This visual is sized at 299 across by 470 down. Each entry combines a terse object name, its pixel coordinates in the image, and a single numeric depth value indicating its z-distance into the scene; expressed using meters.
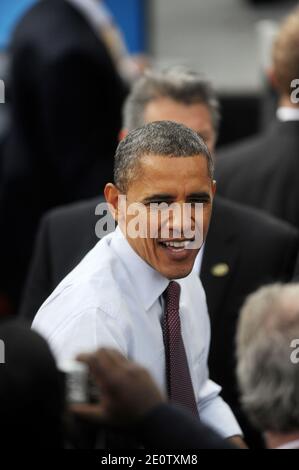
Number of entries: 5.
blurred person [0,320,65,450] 3.67
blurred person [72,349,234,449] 3.93
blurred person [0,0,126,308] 8.98
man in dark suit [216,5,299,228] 7.95
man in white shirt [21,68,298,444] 5.66
